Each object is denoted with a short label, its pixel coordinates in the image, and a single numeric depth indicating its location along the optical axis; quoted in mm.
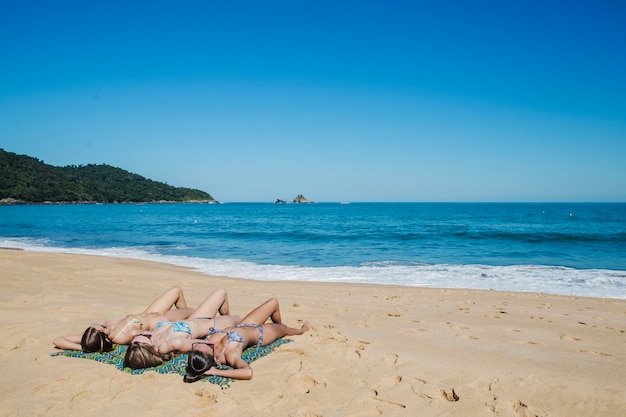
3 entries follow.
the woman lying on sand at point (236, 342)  4188
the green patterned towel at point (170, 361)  4262
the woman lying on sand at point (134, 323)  4910
